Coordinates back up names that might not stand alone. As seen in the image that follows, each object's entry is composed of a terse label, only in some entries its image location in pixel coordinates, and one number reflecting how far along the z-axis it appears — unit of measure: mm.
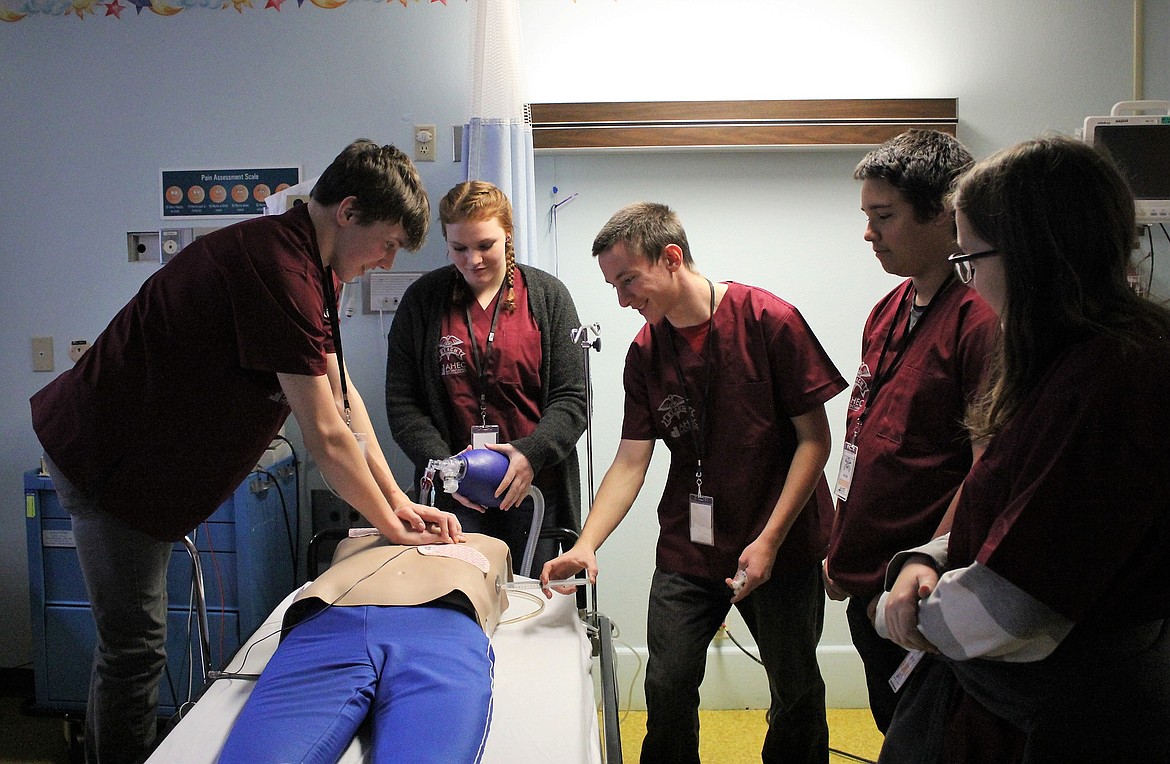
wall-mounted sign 3027
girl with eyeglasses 949
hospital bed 1449
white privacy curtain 2635
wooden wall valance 2830
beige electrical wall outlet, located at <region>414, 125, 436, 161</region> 2969
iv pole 1525
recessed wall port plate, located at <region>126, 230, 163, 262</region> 3066
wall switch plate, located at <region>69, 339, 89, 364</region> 3090
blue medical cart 2705
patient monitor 2465
